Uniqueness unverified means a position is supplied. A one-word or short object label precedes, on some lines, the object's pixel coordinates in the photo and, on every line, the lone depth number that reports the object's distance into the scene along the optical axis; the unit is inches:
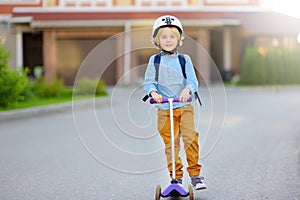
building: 1130.7
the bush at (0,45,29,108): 555.8
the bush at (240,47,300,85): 1019.9
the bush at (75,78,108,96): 780.9
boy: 208.4
